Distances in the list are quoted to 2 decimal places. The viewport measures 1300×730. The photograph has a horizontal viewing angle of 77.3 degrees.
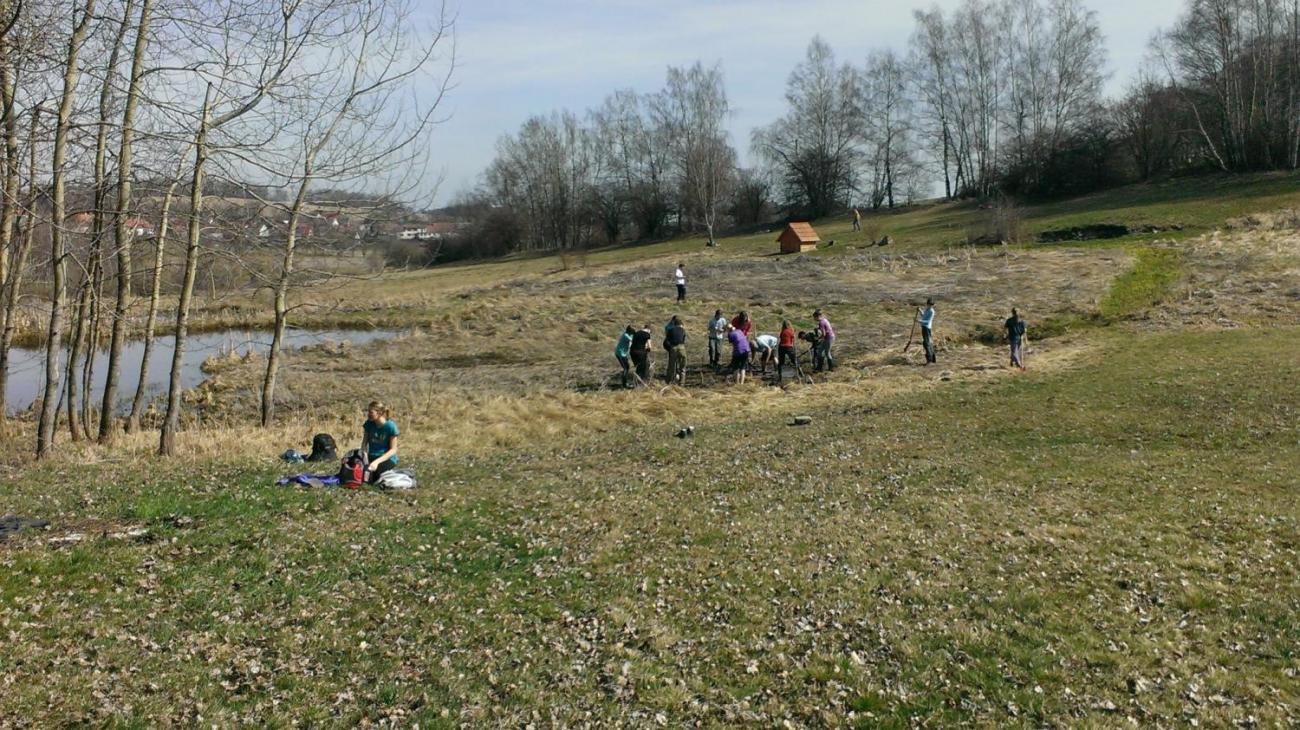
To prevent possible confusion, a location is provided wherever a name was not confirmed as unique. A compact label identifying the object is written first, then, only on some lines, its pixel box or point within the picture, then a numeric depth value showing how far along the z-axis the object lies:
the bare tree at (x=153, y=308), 15.79
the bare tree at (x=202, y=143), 12.84
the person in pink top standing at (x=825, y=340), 28.11
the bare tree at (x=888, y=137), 91.25
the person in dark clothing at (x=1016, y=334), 26.86
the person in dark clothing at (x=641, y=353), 27.31
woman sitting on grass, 14.80
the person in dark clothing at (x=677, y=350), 27.11
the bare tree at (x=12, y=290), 16.88
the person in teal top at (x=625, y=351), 27.36
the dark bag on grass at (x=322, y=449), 17.48
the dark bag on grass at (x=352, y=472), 14.10
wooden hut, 64.36
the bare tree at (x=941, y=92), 83.19
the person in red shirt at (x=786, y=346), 27.36
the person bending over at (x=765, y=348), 28.55
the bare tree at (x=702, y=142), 81.25
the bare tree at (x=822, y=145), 92.44
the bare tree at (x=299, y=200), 17.33
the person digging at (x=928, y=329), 28.77
